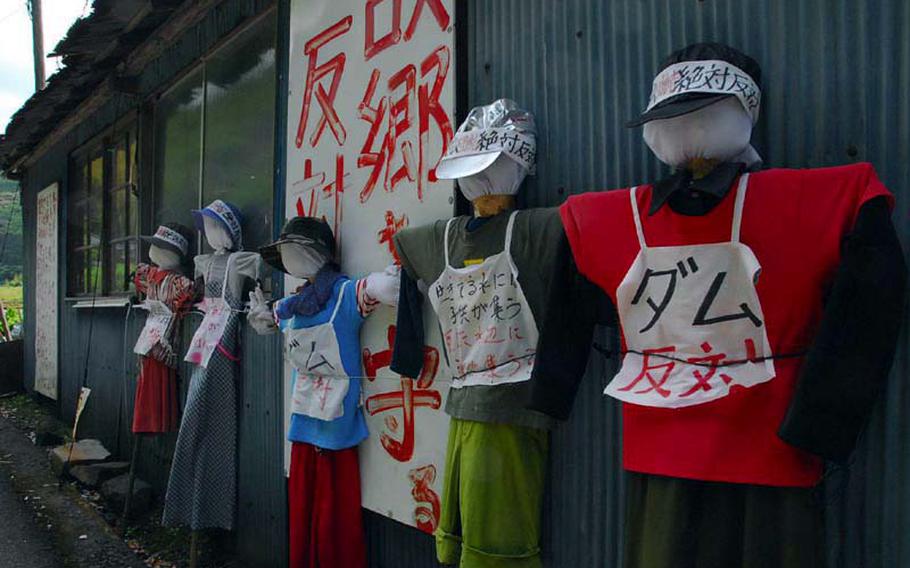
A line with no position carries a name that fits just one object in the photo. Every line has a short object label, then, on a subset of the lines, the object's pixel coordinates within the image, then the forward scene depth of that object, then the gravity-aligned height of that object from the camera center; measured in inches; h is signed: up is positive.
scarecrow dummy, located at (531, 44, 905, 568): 54.6 -2.6
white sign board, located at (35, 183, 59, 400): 337.4 -3.3
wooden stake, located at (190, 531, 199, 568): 157.8 -58.6
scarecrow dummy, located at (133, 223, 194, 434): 183.3 -13.7
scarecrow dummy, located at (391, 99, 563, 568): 82.7 -5.7
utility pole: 441.4 +153.7
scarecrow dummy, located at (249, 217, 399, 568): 117.1 -18.9
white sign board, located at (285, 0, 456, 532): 105.5 +21.3
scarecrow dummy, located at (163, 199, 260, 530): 158.6 -24.6
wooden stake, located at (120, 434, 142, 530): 192.2 -57.6
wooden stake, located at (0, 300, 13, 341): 533.3 -29.5
